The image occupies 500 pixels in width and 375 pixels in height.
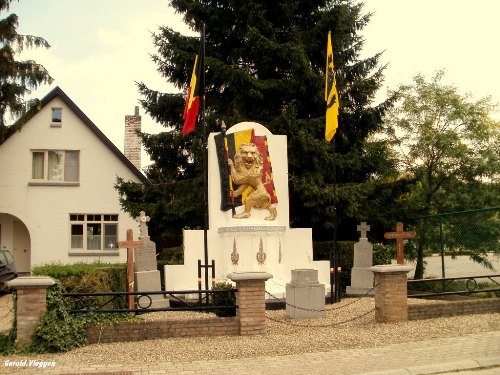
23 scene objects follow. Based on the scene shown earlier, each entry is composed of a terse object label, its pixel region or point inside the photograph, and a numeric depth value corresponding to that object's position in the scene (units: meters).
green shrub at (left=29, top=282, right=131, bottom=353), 9.05
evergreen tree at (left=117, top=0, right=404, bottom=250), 20.52
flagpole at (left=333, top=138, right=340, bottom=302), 15.36
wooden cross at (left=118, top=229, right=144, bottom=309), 14.09
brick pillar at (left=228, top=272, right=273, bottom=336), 10.00
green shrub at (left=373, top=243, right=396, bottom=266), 18.67
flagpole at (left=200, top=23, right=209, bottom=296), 13.66
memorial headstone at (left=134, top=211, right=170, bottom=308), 15.16
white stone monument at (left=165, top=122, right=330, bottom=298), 16.50
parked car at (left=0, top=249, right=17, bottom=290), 19.12
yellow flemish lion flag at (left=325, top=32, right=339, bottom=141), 15.59
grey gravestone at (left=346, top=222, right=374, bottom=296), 17.86
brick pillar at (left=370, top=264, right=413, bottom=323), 11.04
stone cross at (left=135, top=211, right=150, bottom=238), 15.94
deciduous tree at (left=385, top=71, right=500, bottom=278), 23.42
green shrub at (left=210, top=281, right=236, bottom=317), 11.14
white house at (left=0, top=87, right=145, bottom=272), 26.34
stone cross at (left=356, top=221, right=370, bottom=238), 18.02
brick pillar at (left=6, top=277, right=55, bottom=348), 9.24
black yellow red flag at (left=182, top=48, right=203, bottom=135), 14.51
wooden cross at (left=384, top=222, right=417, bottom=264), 17.20
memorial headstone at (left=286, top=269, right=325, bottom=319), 12.80
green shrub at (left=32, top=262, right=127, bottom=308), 11.62
